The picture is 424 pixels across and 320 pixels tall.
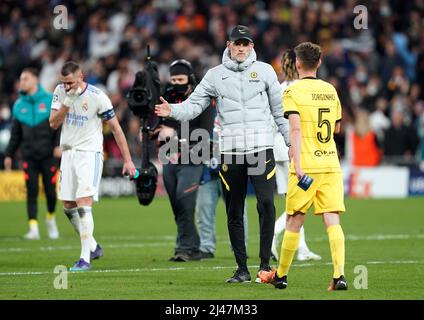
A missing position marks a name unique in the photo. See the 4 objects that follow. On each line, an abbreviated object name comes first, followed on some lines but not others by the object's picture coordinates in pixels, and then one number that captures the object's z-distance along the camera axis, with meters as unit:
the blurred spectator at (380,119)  31.11
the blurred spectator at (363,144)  29.98
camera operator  15.55
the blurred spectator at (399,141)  30.58
